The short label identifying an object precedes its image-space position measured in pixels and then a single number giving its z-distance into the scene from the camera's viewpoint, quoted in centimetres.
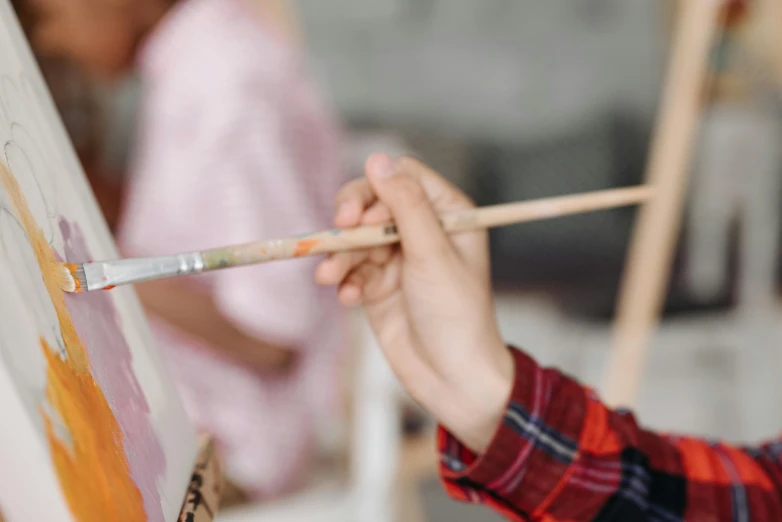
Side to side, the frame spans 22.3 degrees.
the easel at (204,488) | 82
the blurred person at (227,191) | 117
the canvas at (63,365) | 74
